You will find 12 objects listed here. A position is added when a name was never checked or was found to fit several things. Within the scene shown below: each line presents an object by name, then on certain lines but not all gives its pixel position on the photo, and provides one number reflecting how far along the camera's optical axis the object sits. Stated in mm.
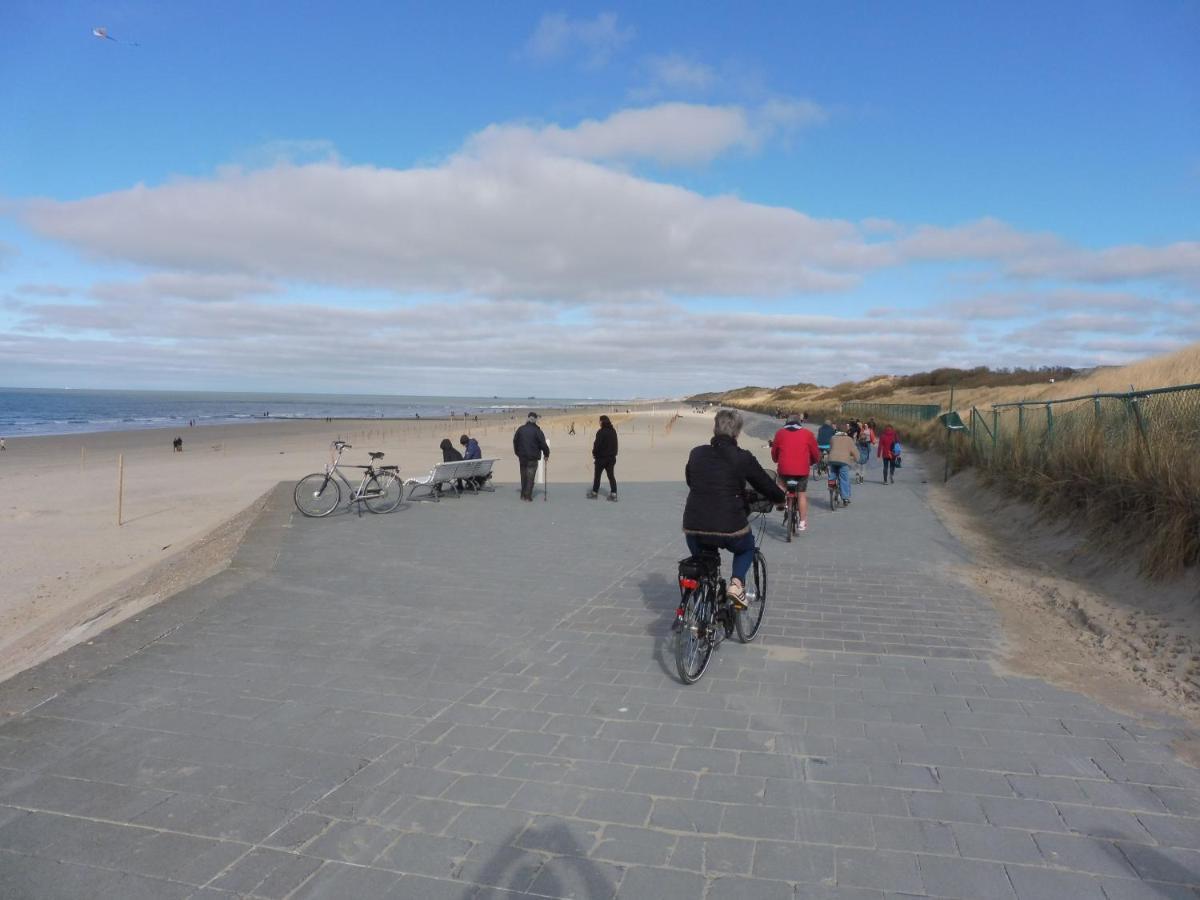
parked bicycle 11656
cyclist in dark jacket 5281
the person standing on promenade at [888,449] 18250
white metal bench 14156
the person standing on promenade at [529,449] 14078
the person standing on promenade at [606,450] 14492
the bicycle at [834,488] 14125
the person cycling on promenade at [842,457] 13828
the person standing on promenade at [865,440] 22328
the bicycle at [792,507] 10633
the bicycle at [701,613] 5074
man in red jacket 10406
